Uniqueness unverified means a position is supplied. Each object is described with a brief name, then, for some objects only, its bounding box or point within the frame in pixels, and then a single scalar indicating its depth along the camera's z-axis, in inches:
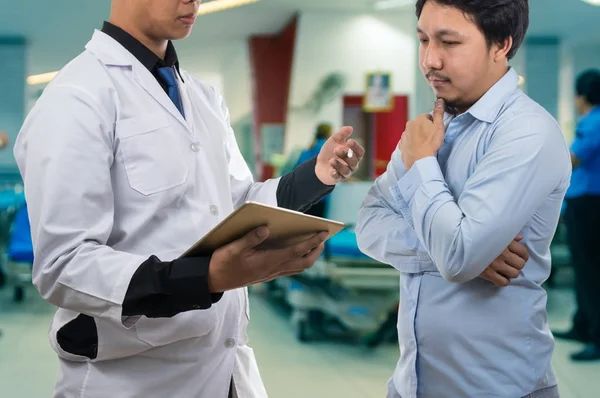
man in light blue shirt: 47.7
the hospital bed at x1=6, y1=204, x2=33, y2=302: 214.5
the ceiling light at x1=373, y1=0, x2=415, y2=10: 228.4
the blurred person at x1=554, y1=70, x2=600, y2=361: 162.1
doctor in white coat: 45.1
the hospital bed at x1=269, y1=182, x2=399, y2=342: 171.6
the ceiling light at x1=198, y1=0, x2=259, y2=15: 183.2
